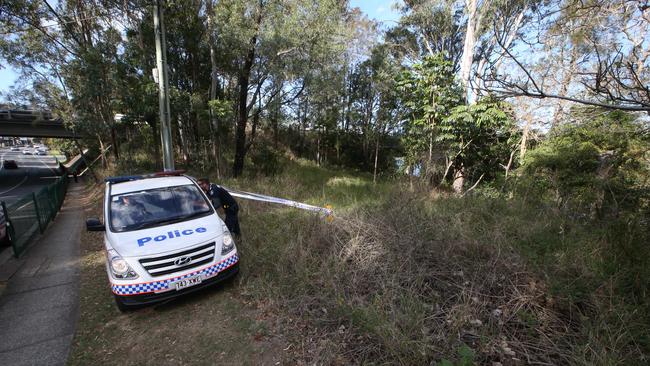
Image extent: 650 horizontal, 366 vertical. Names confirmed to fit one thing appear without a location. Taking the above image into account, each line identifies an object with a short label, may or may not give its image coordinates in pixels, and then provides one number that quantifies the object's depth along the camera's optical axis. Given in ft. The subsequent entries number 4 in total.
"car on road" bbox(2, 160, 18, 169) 114.01
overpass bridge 70.58
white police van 11.90
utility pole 26.18
